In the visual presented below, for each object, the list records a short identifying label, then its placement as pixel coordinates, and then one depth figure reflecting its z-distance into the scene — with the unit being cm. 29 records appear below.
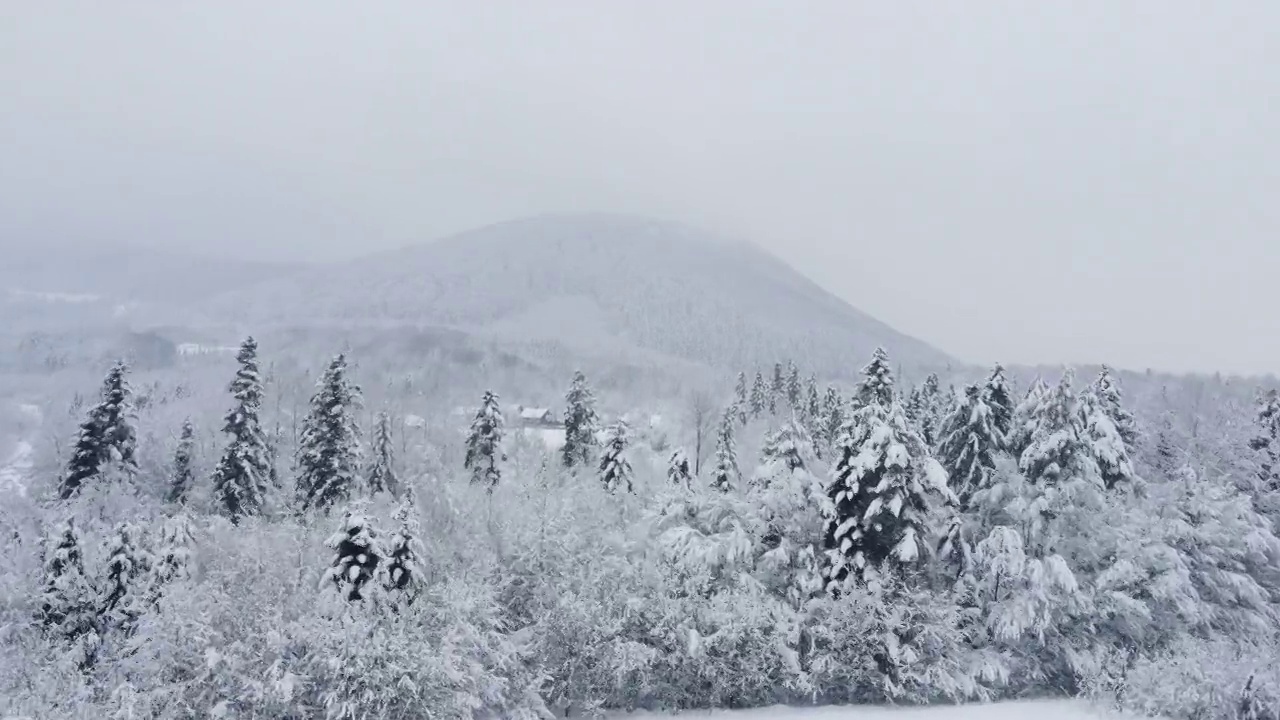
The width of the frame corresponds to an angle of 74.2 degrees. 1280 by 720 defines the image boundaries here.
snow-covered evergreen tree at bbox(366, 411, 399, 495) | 5231
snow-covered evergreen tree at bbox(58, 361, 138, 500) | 4228
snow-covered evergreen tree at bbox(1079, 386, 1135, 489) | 3184
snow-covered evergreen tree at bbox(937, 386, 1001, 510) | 3384
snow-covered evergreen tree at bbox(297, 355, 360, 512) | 4425
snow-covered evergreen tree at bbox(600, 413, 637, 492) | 5006
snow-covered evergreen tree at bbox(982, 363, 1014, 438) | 3641
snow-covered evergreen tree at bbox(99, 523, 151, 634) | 3081
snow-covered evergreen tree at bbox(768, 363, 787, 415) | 11269
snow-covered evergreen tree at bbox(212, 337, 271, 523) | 4319
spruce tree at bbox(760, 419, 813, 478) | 3155
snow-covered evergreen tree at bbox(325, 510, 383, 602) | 2609
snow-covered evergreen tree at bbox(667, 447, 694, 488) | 4016
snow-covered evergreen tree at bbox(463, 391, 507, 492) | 5547
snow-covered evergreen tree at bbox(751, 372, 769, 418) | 11312
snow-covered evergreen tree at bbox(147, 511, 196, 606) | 2923
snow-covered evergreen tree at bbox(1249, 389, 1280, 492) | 4247
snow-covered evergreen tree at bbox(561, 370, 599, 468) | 5953
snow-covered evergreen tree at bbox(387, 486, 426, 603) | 2652
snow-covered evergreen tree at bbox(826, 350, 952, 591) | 2912
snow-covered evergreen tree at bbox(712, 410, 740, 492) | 3994
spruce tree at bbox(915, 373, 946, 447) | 6212
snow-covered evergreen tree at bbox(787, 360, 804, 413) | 10688
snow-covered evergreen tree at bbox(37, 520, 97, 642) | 3108
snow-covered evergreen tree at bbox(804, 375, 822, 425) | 8075
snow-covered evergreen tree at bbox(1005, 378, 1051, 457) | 3234
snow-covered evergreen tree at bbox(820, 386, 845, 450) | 7386
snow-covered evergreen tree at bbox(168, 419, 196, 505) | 4856
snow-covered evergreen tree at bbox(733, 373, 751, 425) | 10002
